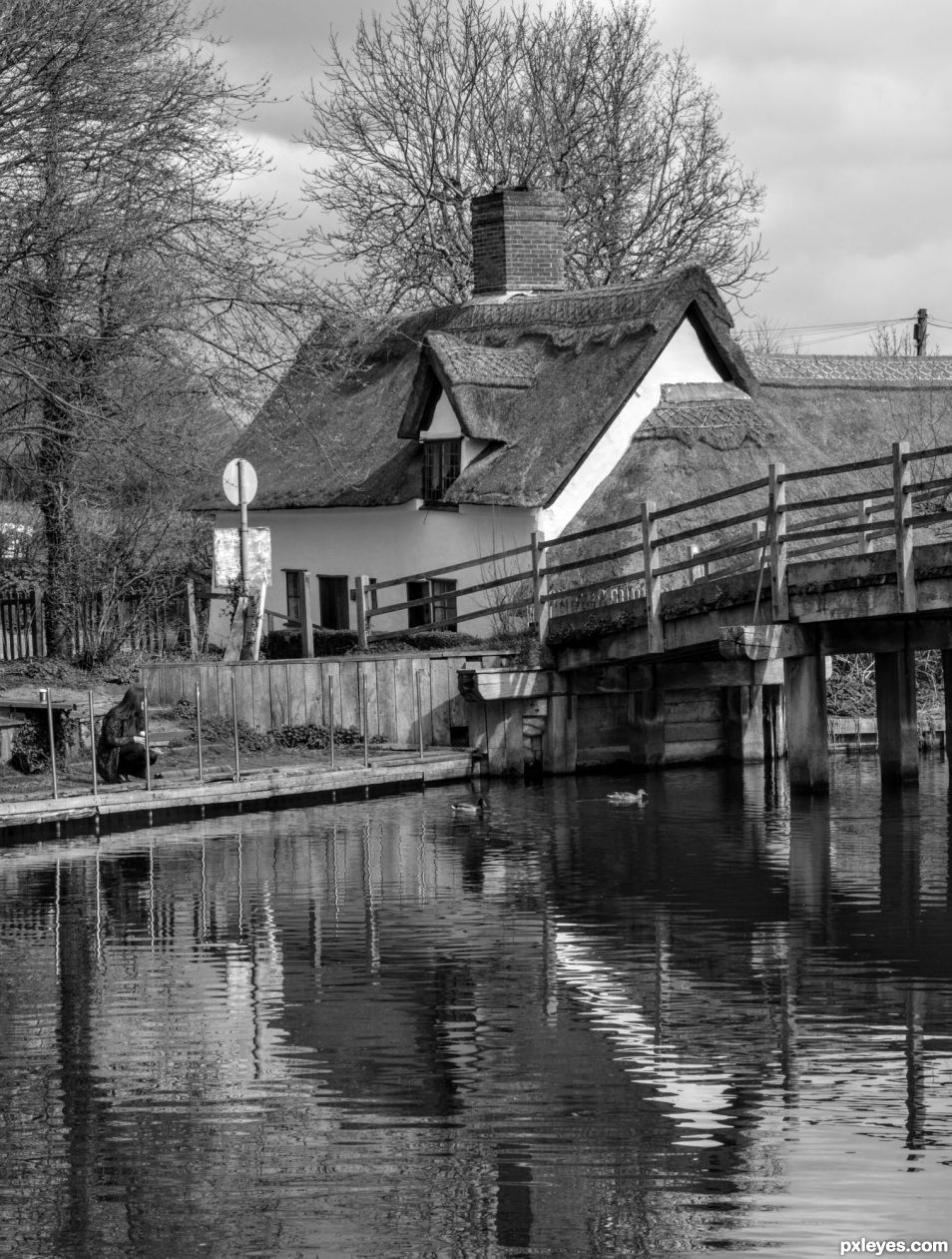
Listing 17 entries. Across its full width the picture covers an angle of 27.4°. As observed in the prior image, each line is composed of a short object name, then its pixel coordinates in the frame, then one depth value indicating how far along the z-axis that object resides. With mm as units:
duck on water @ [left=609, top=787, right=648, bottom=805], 22859
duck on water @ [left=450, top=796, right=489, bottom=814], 22516
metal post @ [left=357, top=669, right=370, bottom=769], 25544
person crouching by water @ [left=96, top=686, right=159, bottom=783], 21859
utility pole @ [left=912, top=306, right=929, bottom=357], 57625
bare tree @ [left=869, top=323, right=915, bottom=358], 59906
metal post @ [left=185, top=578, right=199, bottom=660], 33375
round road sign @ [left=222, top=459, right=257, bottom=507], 25547
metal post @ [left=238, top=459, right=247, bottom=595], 25453
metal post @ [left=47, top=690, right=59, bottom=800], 20884
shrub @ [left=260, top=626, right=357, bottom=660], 31203
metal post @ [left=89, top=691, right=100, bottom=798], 21250
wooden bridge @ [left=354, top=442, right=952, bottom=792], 21266
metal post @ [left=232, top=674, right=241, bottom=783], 22588
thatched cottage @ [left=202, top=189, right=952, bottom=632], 30203
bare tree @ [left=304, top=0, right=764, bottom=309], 44156
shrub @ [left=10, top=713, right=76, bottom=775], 22641
